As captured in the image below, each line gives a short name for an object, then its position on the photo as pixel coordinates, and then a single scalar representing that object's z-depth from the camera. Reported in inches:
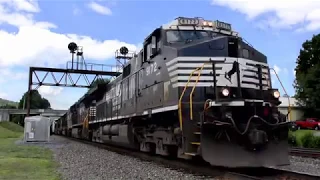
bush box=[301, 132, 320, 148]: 723.7
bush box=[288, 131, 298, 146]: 792.4
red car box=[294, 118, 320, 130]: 1678.2
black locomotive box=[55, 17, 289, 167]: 336.2
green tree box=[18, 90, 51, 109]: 5296.8
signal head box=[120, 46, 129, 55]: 1648.6
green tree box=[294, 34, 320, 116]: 1945.1
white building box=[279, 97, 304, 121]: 2088.3
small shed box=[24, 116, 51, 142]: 1023.0
